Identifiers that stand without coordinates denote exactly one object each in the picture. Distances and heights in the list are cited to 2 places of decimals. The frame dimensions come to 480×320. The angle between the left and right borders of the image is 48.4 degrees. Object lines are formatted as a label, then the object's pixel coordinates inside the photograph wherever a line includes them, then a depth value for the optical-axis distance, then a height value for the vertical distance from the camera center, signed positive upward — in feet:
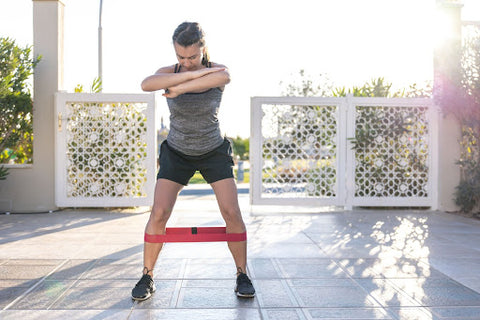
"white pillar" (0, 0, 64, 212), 24.00 +1.18
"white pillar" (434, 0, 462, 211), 24.86 +1.14
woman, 10.08 +0.03
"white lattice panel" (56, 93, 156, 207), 24.35 +0.10
